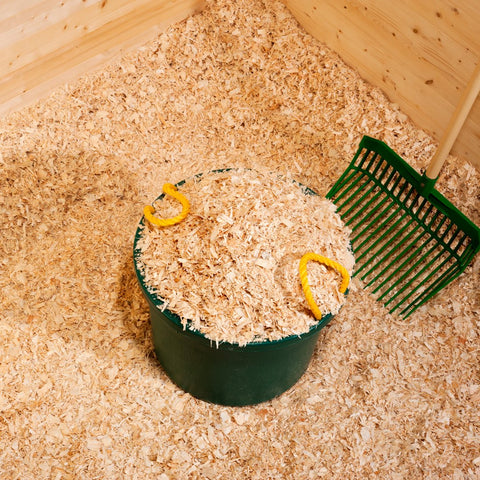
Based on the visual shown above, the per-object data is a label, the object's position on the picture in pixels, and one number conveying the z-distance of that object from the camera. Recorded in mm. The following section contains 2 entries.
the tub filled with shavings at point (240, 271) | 1649
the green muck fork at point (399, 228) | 2199
